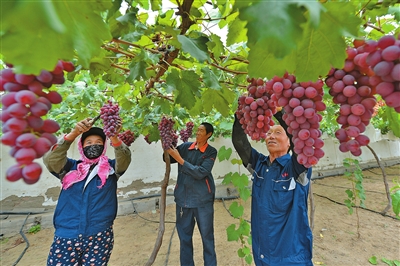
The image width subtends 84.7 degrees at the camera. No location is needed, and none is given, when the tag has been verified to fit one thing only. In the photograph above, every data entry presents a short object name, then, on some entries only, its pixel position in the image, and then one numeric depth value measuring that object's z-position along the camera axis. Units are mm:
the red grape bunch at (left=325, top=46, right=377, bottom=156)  621
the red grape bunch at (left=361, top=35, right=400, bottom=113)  485
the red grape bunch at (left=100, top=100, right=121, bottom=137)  1882
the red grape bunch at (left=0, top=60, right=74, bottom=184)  462
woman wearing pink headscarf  2039
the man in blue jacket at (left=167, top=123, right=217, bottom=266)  3020
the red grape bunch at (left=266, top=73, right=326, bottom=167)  734
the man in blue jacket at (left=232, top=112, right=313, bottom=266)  1939
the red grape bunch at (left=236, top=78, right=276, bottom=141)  1191
